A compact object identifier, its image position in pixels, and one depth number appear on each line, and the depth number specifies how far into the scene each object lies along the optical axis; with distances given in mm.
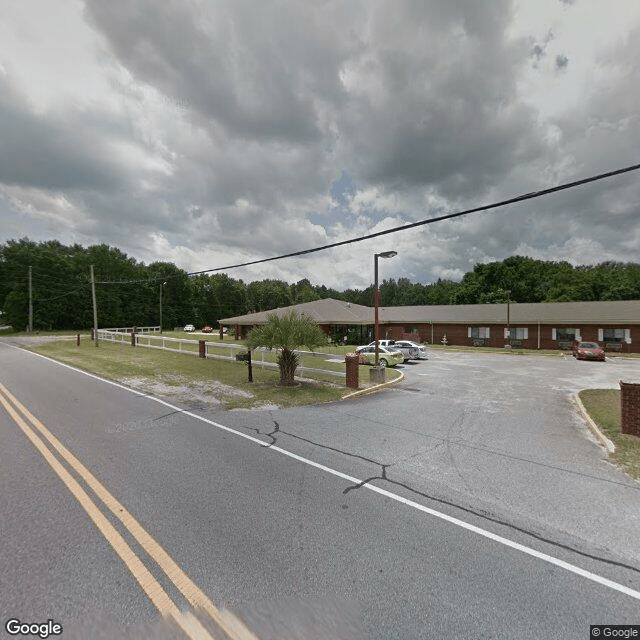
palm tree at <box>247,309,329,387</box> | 13141
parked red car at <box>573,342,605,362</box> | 25016
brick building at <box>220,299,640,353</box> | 30688
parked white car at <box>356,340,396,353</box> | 24511
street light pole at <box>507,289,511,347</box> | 34362
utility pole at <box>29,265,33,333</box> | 51312
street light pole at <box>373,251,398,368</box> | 14101
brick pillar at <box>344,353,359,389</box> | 13352
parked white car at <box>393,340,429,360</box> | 24484
